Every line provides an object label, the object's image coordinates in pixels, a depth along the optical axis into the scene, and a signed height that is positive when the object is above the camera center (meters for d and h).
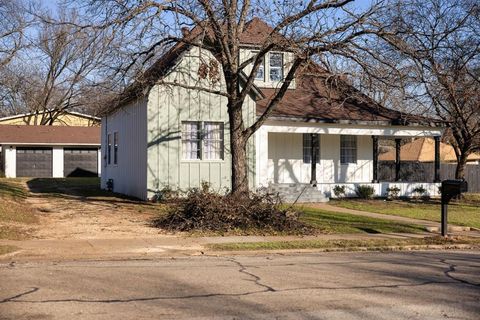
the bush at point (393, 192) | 26.40 -1.50
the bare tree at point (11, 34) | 24.88 +5.33
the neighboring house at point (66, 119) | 54.56 +3.96
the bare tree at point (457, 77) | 24.39 +3.42
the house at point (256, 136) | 21.94 +0.99
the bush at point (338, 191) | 25.59 -1.40
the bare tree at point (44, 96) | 41.50 +5.67
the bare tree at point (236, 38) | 14.80 +3.19
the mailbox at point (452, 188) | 14.71 -0.75
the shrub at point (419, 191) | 27.20 -1.50
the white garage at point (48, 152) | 42.41 +0.60
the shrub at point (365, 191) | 25.88 -1.43
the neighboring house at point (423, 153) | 65.75 +0.62
